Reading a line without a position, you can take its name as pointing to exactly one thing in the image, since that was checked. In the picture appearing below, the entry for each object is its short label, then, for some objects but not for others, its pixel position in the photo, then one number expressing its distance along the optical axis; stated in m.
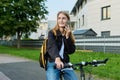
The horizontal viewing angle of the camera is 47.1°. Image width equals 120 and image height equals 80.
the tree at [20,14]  18.86
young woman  1.90
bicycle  1.73
